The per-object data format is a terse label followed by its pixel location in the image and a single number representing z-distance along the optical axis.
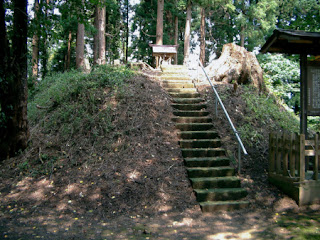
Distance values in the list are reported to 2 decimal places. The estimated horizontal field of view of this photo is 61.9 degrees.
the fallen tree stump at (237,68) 10.25
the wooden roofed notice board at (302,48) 5.52
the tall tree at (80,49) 13.68
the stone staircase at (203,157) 5.30
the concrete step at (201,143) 6.67
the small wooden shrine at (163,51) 14.66
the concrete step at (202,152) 6.39
